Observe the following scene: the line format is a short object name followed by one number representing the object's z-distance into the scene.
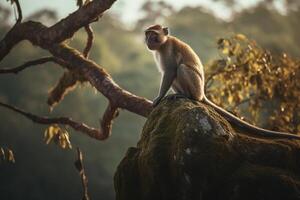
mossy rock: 10.97
